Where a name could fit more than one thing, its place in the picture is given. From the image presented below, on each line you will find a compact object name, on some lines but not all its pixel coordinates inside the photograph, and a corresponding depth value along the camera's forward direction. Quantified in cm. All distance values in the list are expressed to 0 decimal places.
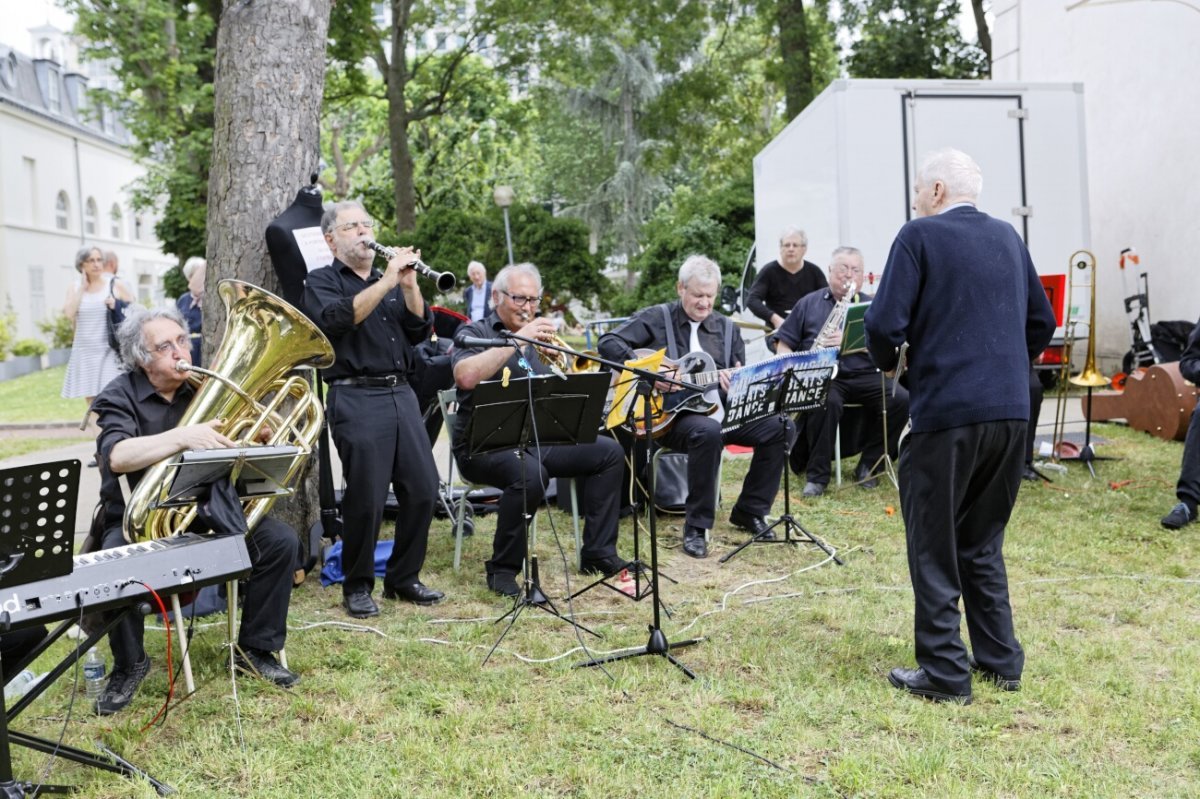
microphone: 398
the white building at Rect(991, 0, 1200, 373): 1170
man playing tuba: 402
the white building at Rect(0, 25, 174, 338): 3362
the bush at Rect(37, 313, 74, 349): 2526
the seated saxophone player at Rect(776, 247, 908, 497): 773
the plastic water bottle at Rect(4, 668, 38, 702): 421
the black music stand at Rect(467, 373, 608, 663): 459
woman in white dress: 895
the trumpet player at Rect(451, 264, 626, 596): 537
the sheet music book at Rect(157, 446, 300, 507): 366
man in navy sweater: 382
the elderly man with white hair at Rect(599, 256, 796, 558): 638
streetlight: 1952
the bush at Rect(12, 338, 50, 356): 2325
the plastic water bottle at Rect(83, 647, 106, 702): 414
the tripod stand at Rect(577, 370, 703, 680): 432
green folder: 696
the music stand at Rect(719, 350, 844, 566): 597
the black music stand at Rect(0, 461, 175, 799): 293
